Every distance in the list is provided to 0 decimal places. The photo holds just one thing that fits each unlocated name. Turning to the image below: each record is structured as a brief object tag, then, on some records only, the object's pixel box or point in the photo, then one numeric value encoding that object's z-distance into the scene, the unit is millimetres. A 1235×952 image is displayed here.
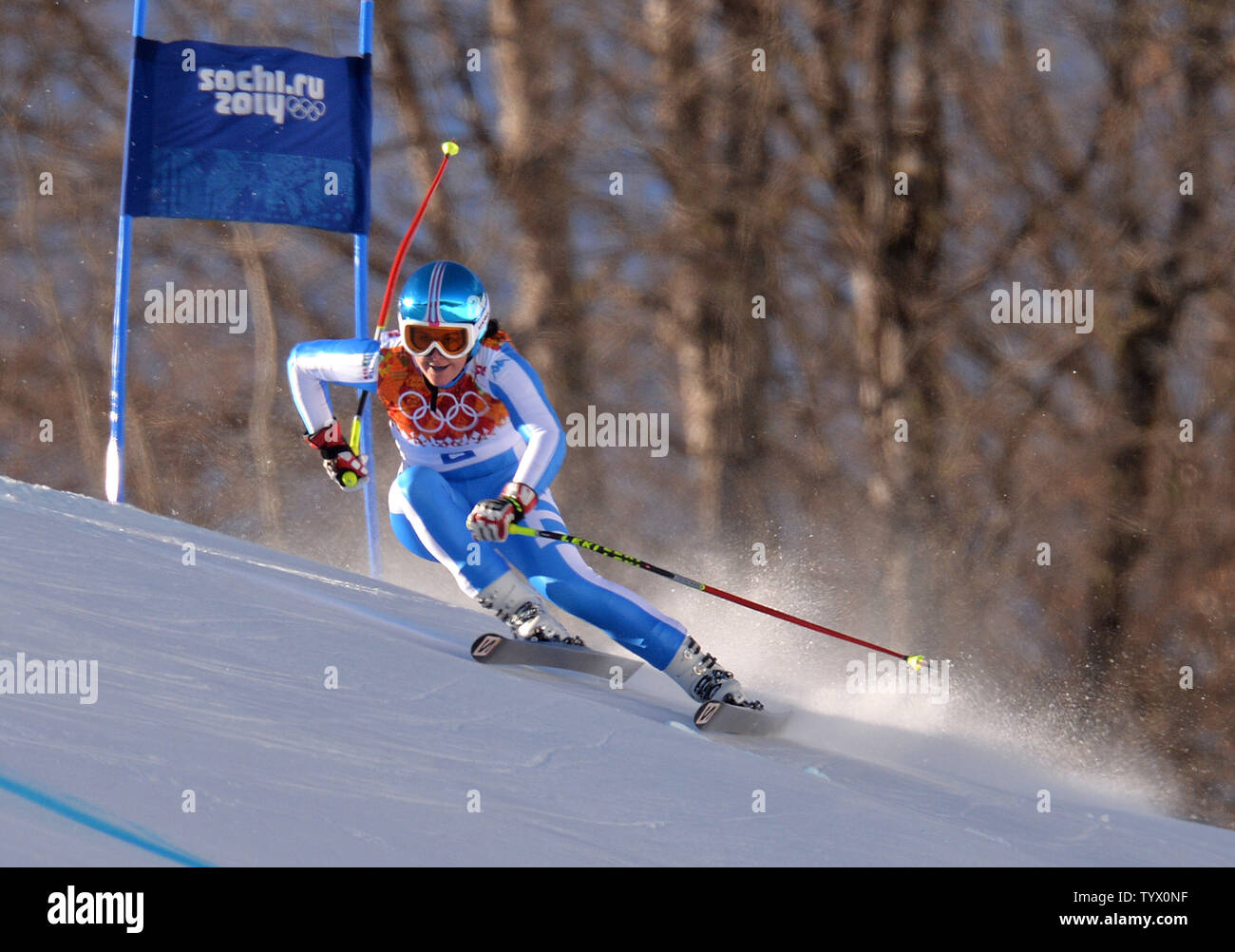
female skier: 8500
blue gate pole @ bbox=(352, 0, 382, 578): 12406
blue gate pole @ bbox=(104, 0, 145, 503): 11930
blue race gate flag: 12305
